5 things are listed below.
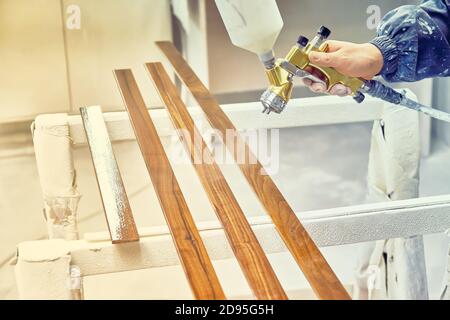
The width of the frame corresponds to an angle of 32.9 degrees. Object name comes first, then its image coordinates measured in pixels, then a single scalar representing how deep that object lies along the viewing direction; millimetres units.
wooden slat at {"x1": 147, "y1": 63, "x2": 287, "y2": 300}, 815
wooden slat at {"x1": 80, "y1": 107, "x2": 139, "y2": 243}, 956
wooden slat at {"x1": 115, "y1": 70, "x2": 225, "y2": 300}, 812
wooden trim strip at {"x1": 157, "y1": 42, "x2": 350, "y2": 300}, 819
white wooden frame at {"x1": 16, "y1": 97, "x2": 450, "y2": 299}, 922
